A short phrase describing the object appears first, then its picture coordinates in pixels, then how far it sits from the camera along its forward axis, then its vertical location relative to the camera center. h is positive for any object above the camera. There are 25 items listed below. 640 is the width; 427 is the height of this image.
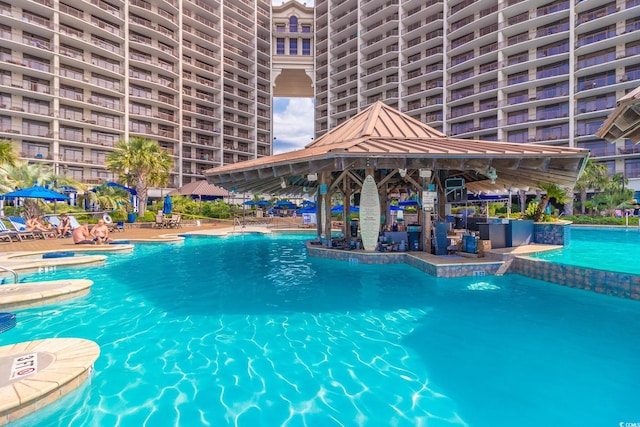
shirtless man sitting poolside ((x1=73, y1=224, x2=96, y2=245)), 15.84 -1.50
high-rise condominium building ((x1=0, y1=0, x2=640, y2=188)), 37.50 +19.44
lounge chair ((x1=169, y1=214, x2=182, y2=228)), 25.38 -1.16
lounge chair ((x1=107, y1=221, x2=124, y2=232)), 21.78 -1.34
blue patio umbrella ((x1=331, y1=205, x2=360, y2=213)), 24.37 -0.07
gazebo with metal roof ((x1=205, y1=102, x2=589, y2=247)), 9.80 +1.55
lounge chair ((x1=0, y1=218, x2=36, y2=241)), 16.28 -1.34
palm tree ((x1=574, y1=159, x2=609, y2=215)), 32.41 +2.99
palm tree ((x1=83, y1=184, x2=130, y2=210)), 26.48 +0.81
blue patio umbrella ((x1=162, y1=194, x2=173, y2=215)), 27.05 +0.15
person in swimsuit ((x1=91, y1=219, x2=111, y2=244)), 15.89 -1.29
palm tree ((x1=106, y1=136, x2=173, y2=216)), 28.06 +3.67
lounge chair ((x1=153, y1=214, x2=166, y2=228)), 25.47 -1.25
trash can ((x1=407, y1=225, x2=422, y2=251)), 12.98 -1.30
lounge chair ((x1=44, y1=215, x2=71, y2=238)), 18.98 -0.83
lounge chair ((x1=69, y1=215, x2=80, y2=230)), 18.57 -0.92
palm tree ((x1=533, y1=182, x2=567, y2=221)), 14.56 +0.63
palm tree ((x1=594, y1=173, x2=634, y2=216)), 30.75 +1.07
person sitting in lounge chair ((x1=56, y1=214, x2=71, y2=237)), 18.36 -1.13
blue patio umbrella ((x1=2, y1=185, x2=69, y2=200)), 17.55 +0.69
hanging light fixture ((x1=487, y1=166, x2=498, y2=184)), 10.75 +1.16
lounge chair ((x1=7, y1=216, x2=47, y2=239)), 16.98 -1.09
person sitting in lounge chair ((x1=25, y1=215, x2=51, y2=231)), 17.76 -1.02
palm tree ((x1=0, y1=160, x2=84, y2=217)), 20.44 +1.81
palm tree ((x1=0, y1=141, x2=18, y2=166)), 20.62 +3.32
